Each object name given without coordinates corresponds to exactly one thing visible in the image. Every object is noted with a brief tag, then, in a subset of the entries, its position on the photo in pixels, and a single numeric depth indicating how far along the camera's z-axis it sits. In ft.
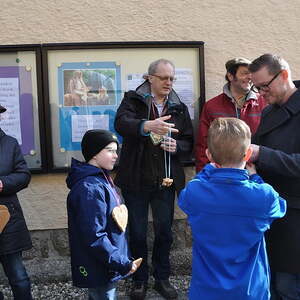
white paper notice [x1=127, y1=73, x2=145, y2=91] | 13.80
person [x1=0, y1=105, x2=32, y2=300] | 10.79
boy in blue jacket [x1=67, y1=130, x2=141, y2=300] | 8.59
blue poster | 13.64
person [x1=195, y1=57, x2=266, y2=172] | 12.22
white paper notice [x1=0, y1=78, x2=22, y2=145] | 13.43
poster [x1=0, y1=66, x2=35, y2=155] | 13.44
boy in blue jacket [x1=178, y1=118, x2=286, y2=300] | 7.00
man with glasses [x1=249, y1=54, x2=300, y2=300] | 8.34
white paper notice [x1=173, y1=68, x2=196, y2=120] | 13.94
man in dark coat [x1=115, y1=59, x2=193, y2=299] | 12.17
